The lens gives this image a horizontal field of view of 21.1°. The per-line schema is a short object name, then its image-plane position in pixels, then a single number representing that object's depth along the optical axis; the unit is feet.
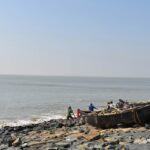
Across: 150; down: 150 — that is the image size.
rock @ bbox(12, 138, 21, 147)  73.14
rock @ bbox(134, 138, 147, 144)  62.50
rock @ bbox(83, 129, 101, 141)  69.72
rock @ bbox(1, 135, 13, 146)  76.13
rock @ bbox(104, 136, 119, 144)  64.63
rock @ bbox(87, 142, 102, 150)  62.46
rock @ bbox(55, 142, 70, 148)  66.25
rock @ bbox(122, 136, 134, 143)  64.42
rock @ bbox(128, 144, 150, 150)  58.65
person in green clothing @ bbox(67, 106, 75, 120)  128.72
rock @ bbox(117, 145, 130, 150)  59.60
